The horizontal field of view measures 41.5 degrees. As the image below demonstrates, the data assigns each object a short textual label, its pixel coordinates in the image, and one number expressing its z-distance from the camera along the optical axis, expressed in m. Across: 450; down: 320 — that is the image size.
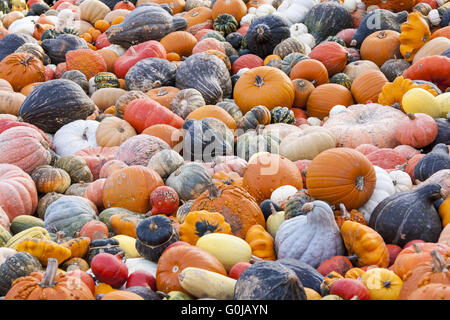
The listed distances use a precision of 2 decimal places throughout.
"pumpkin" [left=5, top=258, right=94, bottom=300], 2.98
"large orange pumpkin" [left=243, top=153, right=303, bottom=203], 5.16
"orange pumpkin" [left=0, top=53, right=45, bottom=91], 7.83
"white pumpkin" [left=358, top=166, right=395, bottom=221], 4.56
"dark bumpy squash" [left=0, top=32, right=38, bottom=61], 8.77
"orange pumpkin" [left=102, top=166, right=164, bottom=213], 5.32
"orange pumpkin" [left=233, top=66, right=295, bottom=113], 7.27
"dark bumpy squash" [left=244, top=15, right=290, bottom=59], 8.56
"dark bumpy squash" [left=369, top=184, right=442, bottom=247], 4.11
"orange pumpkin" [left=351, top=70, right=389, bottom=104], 7.23
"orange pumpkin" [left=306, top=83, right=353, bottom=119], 7.36
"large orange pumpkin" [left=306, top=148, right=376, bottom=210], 4.42
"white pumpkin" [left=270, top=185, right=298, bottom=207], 4.87
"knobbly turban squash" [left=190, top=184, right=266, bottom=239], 4.48
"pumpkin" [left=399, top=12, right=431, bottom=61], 7.67
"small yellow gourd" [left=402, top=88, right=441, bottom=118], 6.11
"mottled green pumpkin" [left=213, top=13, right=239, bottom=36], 9.45
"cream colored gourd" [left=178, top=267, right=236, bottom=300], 3.19
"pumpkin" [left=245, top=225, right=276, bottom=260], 4.14
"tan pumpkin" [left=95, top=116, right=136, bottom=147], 6.75
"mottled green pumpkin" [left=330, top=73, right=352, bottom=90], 7.72
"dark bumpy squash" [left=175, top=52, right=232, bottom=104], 7.61
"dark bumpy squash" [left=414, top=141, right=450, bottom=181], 4.95
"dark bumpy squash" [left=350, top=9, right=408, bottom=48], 8.41
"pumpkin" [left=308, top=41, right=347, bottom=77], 7.96
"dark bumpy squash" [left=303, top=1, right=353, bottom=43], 8.96
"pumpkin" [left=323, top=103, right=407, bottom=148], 6.27
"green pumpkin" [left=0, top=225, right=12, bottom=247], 4.27
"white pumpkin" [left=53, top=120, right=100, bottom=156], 6.73
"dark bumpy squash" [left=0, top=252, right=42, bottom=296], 3.42
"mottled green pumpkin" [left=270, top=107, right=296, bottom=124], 6.96
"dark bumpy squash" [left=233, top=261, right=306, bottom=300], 2.94
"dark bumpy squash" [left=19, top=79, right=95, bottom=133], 6.86
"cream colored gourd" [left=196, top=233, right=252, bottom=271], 3.71
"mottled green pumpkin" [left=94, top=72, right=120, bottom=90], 7.94
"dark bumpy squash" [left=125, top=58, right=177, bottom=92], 7.77
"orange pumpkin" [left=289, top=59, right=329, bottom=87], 7.68
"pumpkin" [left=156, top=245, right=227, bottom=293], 3.44
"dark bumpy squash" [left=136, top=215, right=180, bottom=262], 3.85
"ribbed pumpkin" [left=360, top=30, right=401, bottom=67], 7.96
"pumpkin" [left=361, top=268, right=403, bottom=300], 3.23
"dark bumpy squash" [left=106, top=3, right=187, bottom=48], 8.88
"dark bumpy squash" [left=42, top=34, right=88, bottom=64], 8.83
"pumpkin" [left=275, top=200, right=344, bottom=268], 3.98
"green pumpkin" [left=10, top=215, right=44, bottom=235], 4.82
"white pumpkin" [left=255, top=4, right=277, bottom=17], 9.59
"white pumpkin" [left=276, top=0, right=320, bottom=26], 9.41
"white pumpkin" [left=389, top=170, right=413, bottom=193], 4.88
